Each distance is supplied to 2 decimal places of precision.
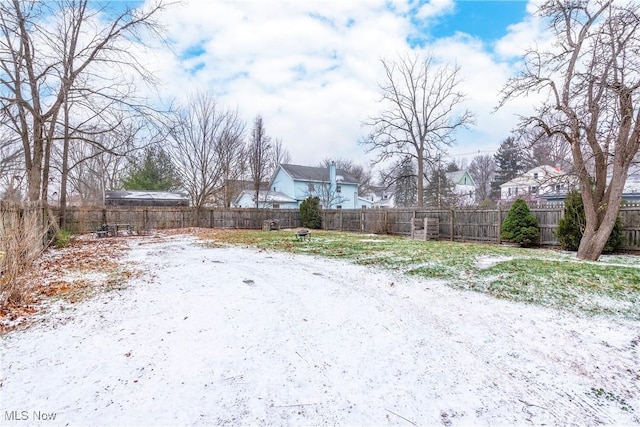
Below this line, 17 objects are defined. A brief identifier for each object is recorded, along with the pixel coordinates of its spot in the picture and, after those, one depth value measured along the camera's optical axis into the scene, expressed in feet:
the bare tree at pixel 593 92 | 24.29
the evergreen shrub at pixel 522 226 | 36.37
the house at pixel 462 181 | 136.77
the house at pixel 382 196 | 148.36
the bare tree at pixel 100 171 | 83.77
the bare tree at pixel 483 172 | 141.86
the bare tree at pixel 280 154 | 114.11
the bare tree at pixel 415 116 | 68.44
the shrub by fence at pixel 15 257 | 13.71
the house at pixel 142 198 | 87.76
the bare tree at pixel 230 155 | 75.41
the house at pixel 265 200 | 93.28
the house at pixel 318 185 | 99.86
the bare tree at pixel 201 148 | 70.38
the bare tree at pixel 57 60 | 25.45
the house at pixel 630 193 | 66.18
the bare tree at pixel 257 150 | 84.70
